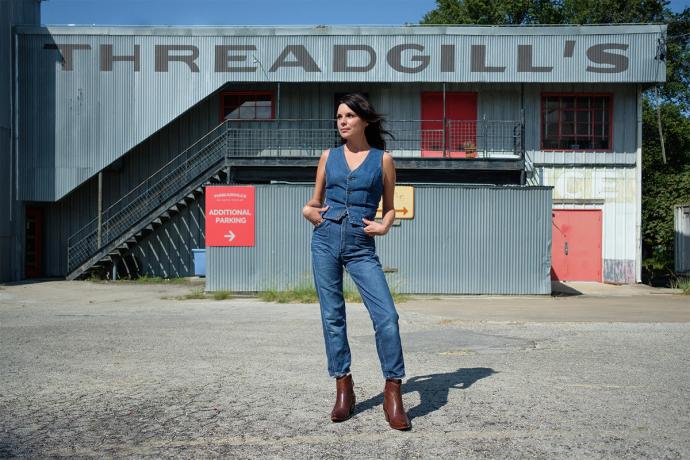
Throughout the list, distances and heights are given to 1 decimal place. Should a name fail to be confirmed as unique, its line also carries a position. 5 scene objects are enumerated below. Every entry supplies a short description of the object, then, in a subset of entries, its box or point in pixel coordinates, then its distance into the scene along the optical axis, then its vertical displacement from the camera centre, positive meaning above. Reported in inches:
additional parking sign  664.4 +6.4
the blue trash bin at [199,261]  863.1 -42.8
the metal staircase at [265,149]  910.4 +97.6
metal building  871.1 +130.1
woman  160.2 -2.9
